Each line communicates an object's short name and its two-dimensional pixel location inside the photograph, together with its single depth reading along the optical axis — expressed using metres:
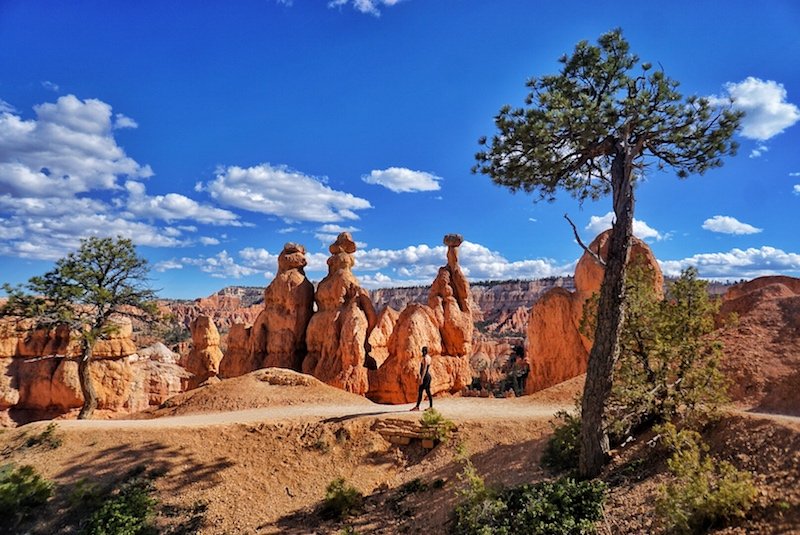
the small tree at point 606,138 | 8.73
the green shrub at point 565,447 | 9.77
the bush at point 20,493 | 11.86
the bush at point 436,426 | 13.27
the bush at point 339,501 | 11.27
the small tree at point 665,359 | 8.88
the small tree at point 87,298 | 20.16
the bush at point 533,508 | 7.45
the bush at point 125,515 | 11.12
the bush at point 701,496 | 5.92
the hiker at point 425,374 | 14.83
